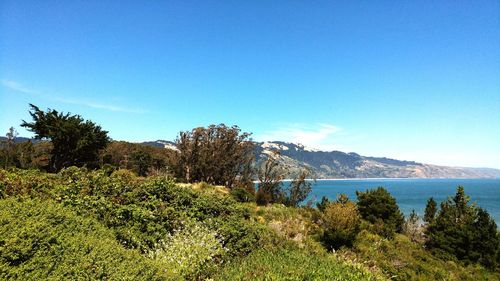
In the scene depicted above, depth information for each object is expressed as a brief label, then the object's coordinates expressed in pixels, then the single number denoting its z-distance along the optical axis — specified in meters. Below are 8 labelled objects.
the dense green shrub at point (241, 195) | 23.37
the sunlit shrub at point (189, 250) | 7.26
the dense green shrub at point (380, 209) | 24.00
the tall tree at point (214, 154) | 34.47
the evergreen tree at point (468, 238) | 19.16
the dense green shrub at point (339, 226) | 14.67
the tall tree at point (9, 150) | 38.41
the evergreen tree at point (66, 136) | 31.03
